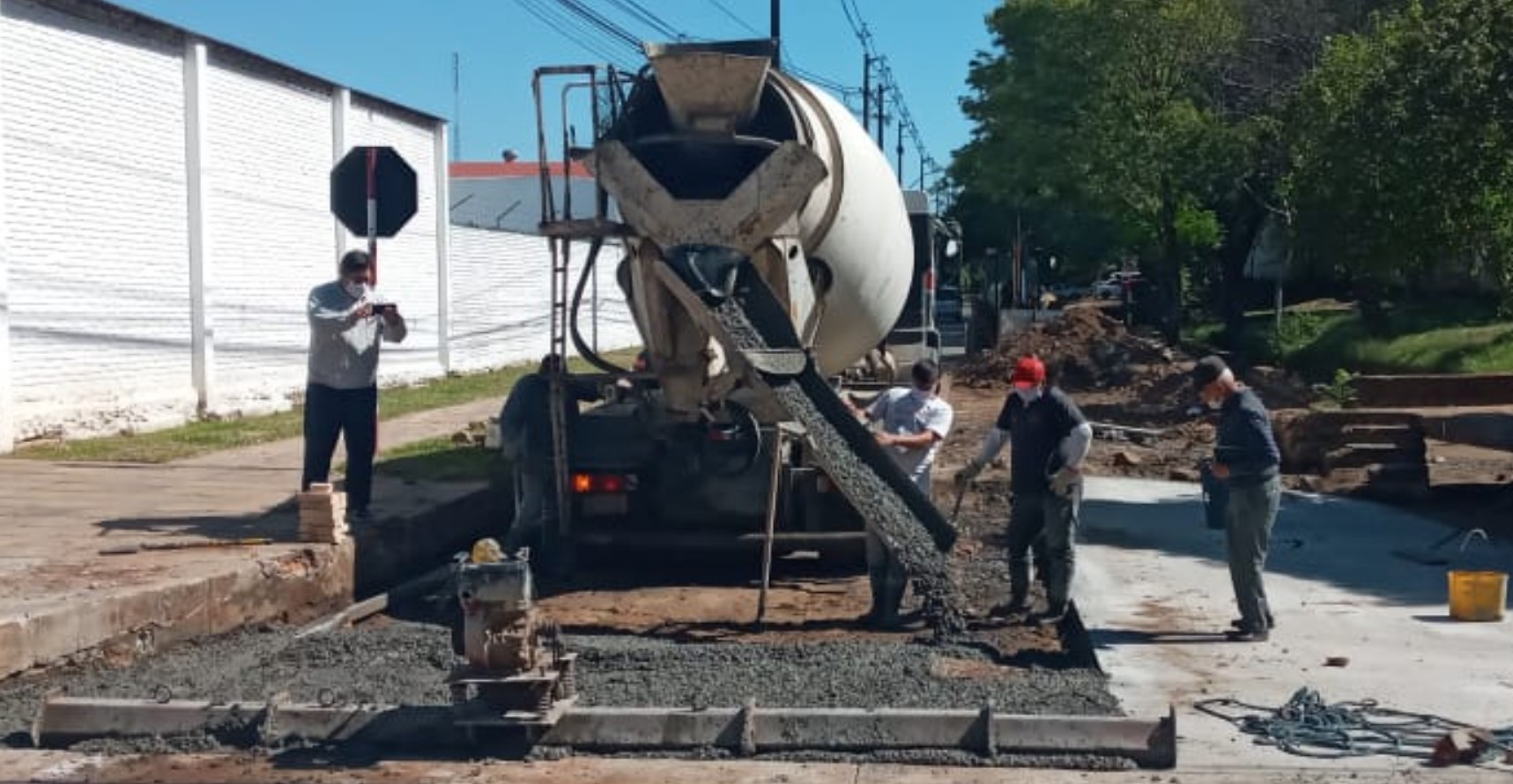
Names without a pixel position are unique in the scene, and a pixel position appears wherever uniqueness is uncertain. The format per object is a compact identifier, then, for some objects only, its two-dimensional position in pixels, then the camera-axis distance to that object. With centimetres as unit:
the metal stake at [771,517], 1000
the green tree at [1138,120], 3203
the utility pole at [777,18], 3703
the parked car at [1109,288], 7701
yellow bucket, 1010
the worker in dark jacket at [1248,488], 962
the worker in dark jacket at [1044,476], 1000
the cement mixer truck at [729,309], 1005
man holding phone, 1145
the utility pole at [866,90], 5079
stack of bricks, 1091
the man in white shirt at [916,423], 1035
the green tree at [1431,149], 1450
